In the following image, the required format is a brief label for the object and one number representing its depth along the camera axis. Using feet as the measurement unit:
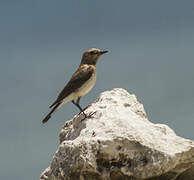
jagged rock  46.83
